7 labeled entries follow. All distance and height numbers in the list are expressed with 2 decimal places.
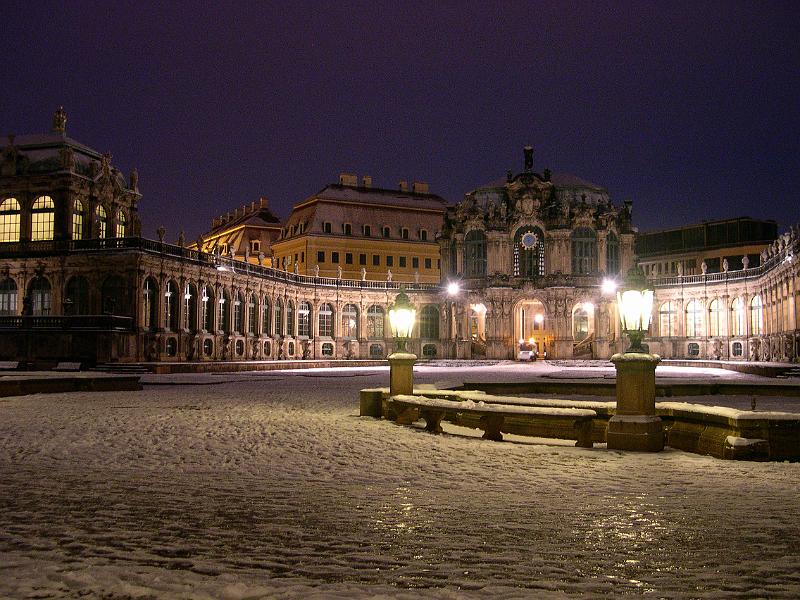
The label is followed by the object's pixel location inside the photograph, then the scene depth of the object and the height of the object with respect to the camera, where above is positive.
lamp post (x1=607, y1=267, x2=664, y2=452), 15.57 -1.15
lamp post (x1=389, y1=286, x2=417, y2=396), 22.33 -0.07
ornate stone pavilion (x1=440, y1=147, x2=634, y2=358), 88.44 +10.00
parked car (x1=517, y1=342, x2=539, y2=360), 84.44 -0.42
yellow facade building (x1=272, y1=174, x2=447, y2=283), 103.62 +14.92
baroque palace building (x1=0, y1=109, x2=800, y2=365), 59.19 +6.69
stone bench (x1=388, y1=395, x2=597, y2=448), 16.41 -1.44
